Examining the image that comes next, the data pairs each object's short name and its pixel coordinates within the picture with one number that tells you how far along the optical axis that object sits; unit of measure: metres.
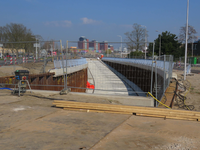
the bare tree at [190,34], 57.56
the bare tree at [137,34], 49.75
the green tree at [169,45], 56.91
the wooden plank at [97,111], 6.71
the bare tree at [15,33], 37.91
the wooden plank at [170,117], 6.01
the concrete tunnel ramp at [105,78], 10.14
